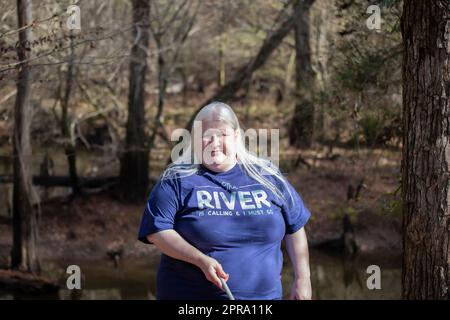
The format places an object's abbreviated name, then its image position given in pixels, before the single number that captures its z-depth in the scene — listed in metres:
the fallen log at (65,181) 17.23
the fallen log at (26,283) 11.79
